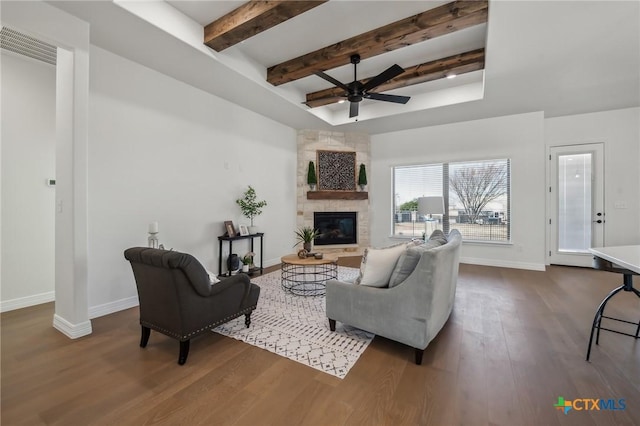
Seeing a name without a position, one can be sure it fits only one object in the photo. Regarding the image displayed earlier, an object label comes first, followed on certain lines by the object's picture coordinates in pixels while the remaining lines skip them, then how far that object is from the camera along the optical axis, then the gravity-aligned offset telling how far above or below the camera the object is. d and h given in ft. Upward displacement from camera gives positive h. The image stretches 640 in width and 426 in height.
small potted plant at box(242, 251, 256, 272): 15.31 -2.85
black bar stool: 6.85 -1.49
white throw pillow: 7.84 -1.55
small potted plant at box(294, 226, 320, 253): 13.19 -1.28
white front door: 16.81 +0.69
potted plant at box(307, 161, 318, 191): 20.13 +2.64
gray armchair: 6.77 -2.52
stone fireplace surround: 20.36 +2.44
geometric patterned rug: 7.20 -3.87
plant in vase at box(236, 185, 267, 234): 15.76 +0.46
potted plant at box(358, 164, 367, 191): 21.25 +2.81
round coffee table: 11.98 -3.63
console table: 14.42 -1.58
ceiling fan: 10.47 +5.43
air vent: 9.04 +5.97
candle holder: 10.81 -1.17
